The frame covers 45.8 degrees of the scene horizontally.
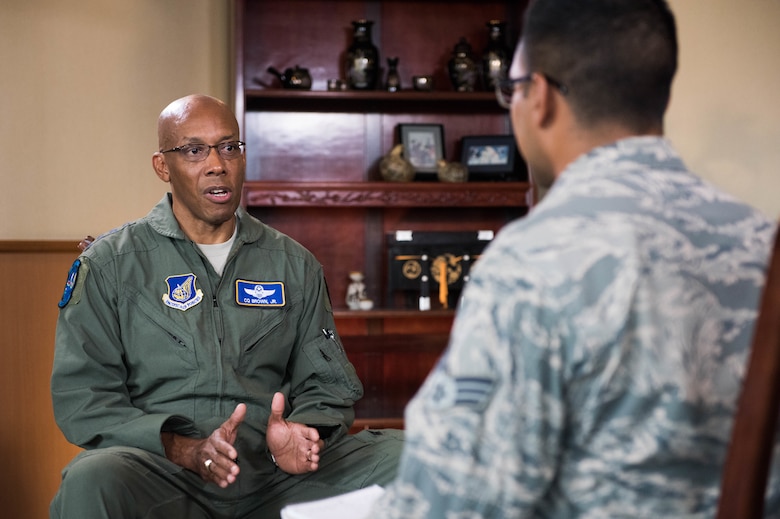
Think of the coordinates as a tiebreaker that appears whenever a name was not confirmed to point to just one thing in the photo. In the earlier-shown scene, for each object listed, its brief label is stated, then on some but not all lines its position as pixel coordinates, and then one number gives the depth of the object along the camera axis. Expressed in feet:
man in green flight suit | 6.68
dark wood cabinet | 13.87
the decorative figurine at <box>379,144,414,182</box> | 13.85
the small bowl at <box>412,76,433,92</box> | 13.96
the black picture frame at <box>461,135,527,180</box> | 14.29
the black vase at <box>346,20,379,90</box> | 13.74
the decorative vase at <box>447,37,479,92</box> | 14.10
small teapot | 13.65
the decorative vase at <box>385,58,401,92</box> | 13.98
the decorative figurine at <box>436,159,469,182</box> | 13.97
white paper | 4.33
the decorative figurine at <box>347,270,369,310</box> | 14.03
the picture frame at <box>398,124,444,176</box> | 14.34
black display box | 14.12
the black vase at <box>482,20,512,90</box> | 14.03
